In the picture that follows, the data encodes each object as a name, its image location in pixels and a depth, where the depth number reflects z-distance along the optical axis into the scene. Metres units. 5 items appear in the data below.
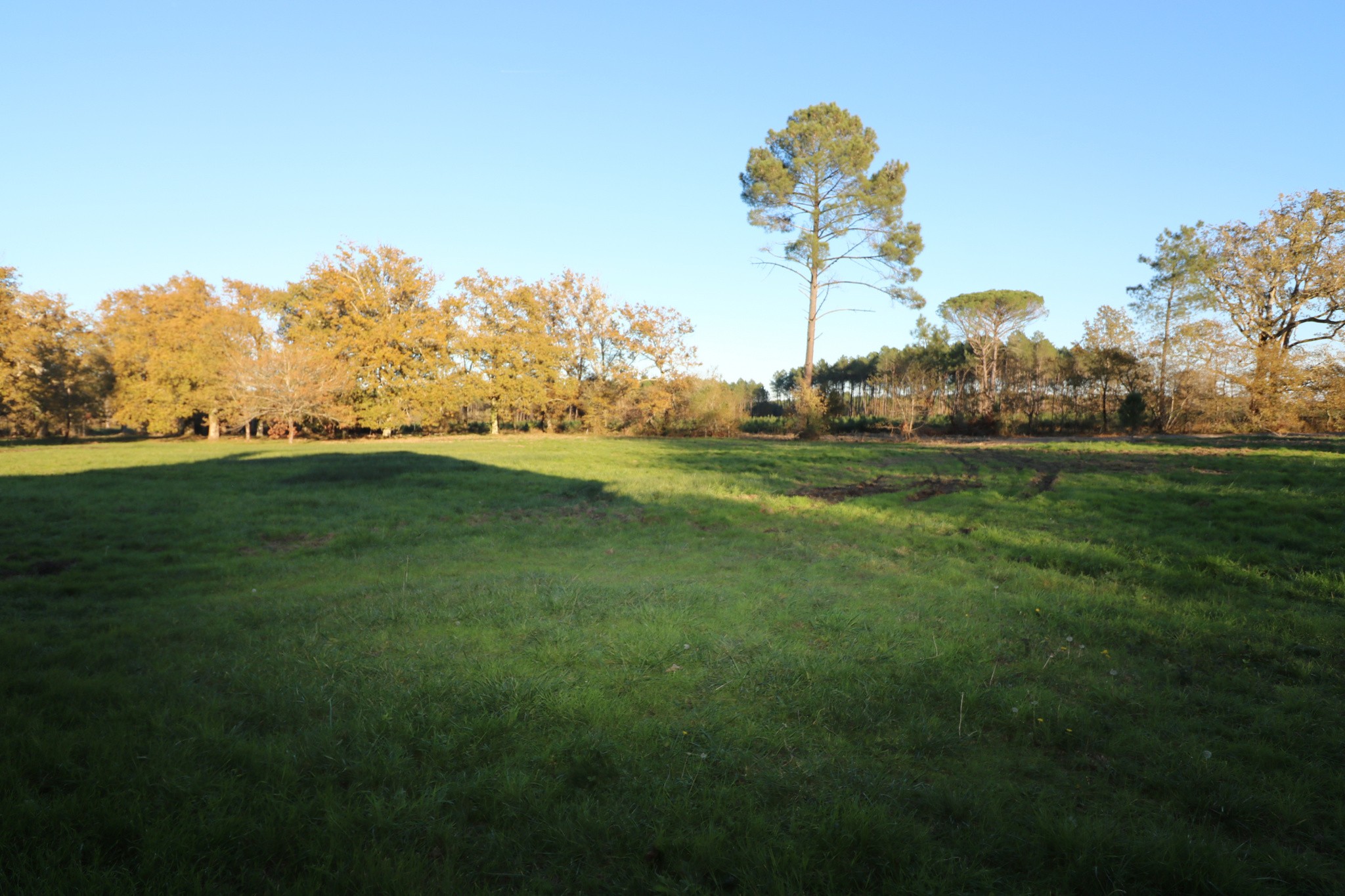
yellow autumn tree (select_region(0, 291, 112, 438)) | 32.28
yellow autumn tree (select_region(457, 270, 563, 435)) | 41.38
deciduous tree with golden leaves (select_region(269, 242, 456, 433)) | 39.84
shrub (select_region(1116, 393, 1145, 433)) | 30.77
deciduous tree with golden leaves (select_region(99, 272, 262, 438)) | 37.03
